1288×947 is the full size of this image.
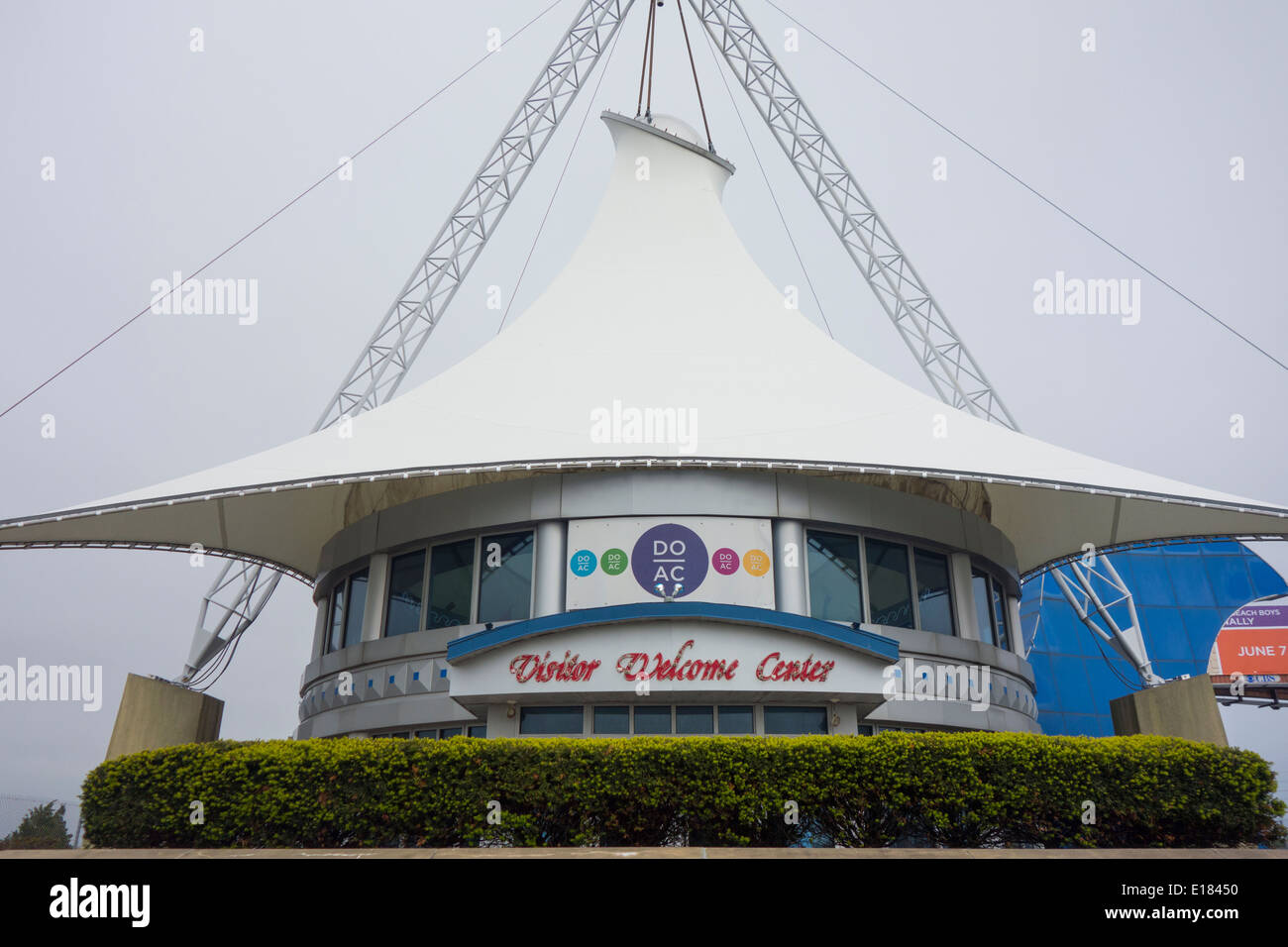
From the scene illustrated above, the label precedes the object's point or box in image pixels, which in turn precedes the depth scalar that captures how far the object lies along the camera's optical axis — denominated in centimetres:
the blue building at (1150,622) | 4794
